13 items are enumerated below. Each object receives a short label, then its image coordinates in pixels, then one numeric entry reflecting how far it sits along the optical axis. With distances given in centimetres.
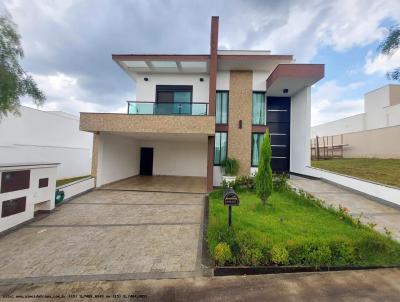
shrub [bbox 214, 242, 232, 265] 397
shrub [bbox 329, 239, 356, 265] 416
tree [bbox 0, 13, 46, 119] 616
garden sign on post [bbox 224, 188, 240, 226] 506
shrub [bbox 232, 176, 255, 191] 1038
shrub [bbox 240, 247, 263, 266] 399
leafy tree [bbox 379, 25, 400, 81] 663
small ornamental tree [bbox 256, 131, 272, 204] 694
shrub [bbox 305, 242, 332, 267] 409
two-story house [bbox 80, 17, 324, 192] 1023
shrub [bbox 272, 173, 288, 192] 987
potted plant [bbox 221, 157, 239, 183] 1155
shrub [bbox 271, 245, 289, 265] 401
